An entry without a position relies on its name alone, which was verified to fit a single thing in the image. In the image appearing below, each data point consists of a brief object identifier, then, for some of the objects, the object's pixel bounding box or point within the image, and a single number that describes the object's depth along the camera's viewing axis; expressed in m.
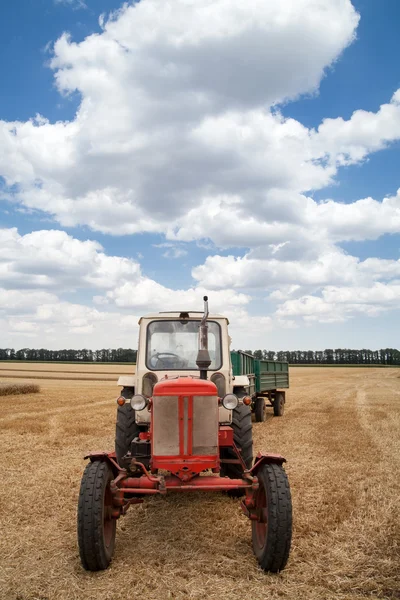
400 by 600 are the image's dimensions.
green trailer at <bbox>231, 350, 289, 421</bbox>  11.97
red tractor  4.17
